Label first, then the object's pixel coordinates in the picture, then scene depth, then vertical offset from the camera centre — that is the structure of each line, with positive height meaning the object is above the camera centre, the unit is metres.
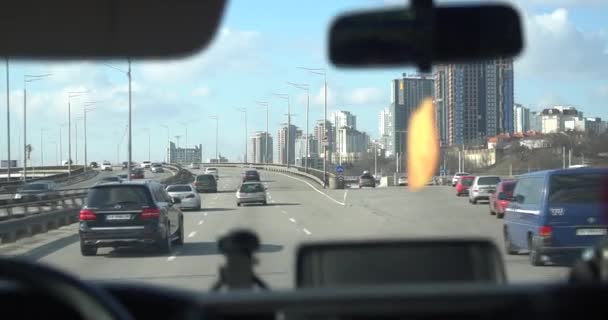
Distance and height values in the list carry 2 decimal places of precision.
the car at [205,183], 69.12 -2.13
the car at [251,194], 48.31 -2.07
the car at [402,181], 81.08 -2.39
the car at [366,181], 79.62 -2.31
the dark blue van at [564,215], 16.59 -1.11
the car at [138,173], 81.97 -1.70
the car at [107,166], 123.69 -1.49
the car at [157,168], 111.19 -1.60
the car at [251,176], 79.31 -1.87
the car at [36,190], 46.13 -2.07
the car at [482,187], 45.34 -1.64
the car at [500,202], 32.84 -1.74
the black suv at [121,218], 21.22 -1.47
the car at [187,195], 43.54 -1.92
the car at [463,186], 55.12 -1.92
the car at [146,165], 122.81 -1.34
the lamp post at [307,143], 82.62 +1.12
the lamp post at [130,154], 45.32 +0.03
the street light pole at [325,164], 69.64 -0.85
